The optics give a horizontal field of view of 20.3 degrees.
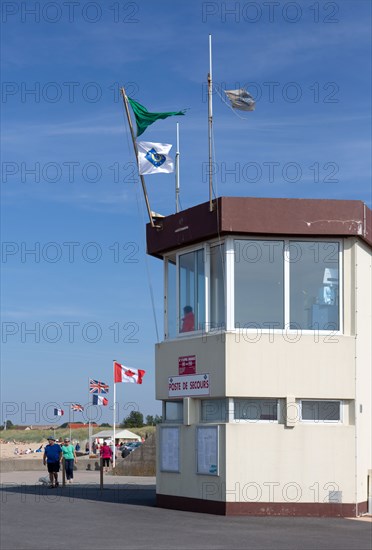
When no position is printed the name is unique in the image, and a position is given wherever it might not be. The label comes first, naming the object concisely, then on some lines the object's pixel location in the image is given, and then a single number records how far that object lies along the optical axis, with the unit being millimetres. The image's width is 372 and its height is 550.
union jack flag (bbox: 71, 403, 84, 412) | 64588
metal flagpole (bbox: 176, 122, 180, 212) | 25662
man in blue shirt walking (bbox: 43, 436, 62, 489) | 30738
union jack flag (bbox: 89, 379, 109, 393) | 57531
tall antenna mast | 22377
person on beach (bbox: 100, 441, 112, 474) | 43488
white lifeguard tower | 21516
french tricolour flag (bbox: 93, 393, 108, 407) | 56531
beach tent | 74344
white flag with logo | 24484
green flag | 24734
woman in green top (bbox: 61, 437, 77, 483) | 34469
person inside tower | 23422
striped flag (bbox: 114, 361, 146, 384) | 49906
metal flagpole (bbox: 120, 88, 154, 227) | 24484
